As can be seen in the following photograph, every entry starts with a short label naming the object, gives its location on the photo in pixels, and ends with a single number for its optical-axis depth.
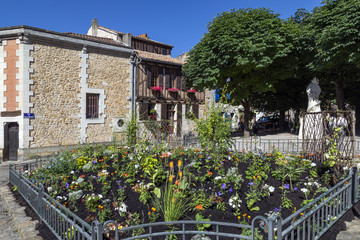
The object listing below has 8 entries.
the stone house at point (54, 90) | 11.78
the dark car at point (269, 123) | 26.89
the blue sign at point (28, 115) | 11.73
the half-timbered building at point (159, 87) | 16.19
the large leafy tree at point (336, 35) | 11.66
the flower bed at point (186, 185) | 3.85
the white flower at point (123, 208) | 3.89
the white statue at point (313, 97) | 8.97
